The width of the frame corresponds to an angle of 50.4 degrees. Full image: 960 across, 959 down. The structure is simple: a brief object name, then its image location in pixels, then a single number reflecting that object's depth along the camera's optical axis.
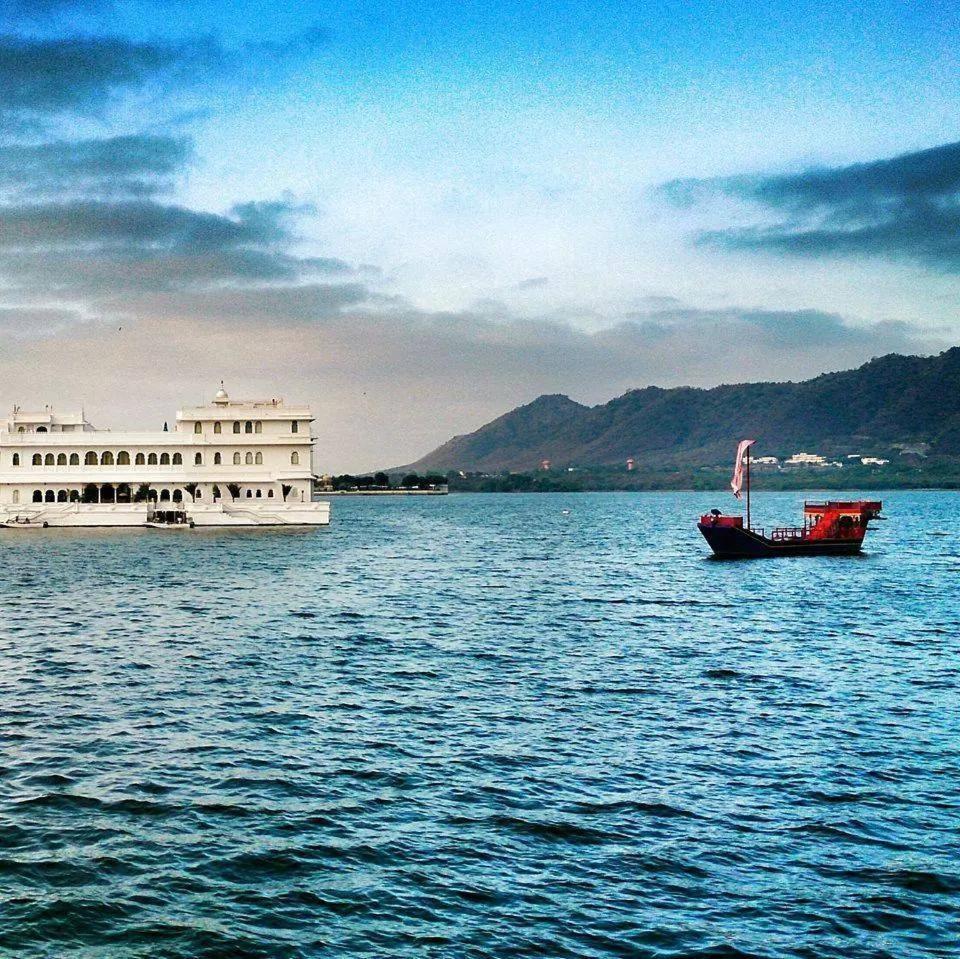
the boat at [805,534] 65.19
